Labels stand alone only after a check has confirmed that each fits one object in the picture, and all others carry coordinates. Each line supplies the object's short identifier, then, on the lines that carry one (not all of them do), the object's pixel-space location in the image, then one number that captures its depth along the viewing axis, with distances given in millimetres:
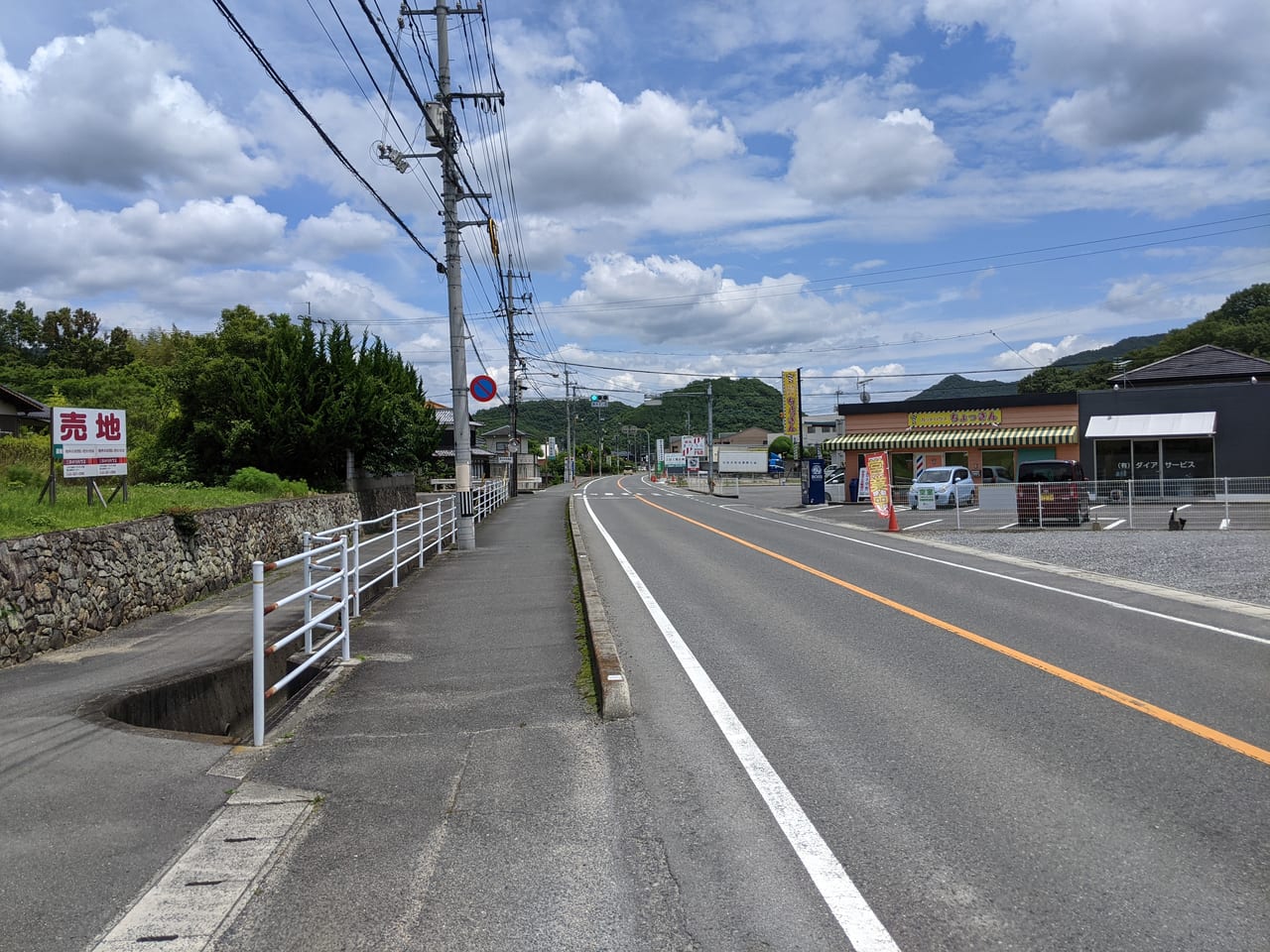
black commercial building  33500
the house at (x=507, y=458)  67038
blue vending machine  38781
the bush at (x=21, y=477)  14154
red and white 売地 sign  11227
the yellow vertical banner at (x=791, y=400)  42906
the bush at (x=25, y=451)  17281
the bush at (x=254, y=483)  19562
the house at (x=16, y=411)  24469
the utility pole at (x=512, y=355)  46812
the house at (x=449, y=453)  54156
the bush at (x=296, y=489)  19953
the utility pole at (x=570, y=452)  73531
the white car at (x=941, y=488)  30625
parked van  22938
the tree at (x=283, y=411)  22953
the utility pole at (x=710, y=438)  57009
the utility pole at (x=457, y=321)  18938
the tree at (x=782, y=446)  127138
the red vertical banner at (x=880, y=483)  25875
